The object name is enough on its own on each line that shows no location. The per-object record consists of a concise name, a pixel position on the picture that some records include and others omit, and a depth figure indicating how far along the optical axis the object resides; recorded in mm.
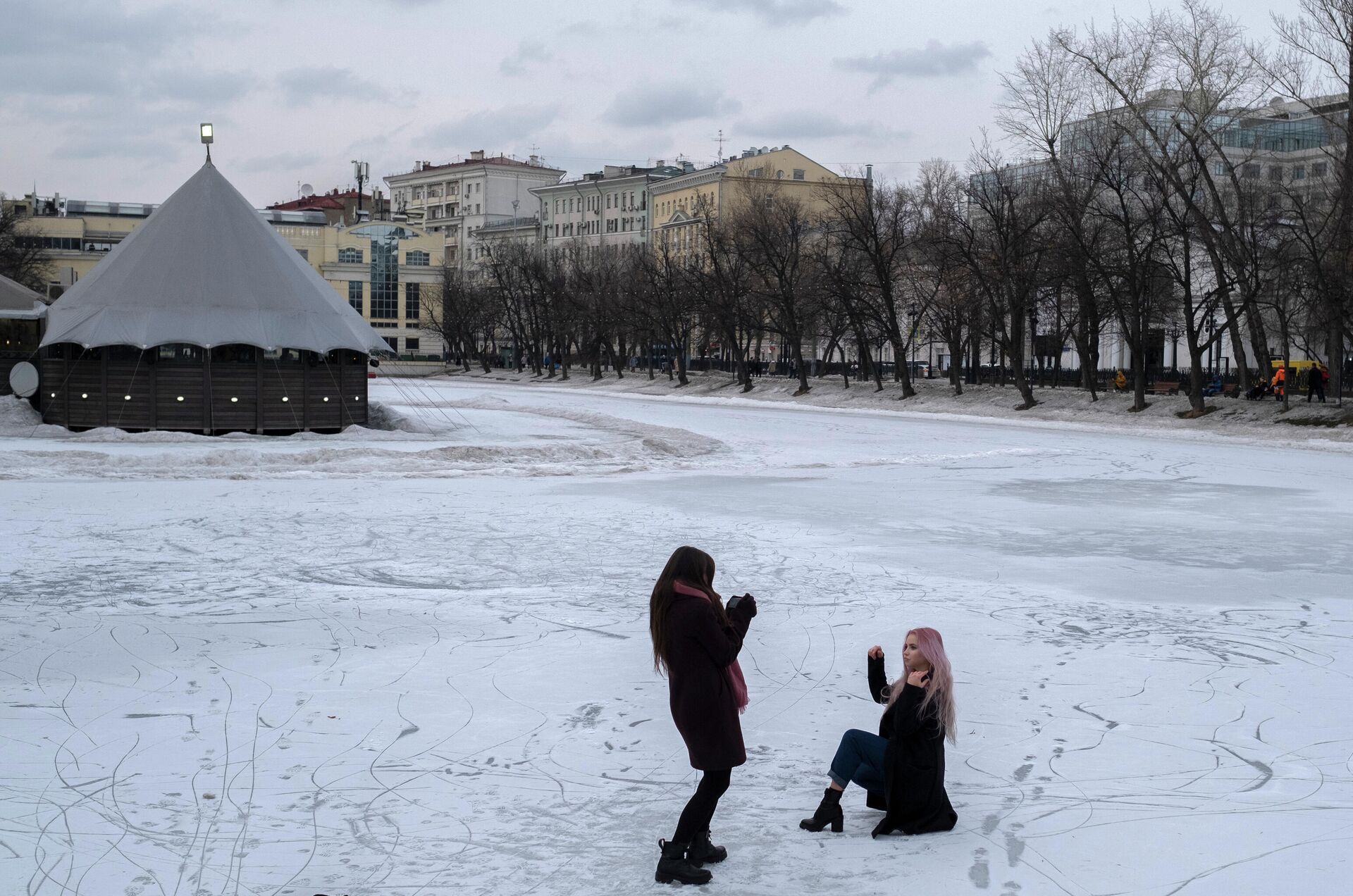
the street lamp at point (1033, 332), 57594
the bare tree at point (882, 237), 57875
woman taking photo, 5191
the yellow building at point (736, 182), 119312
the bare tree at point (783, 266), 65125
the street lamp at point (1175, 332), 60719
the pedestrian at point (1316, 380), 40031
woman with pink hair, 5438
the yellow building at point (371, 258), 124250
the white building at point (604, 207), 138500
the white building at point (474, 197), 160500
